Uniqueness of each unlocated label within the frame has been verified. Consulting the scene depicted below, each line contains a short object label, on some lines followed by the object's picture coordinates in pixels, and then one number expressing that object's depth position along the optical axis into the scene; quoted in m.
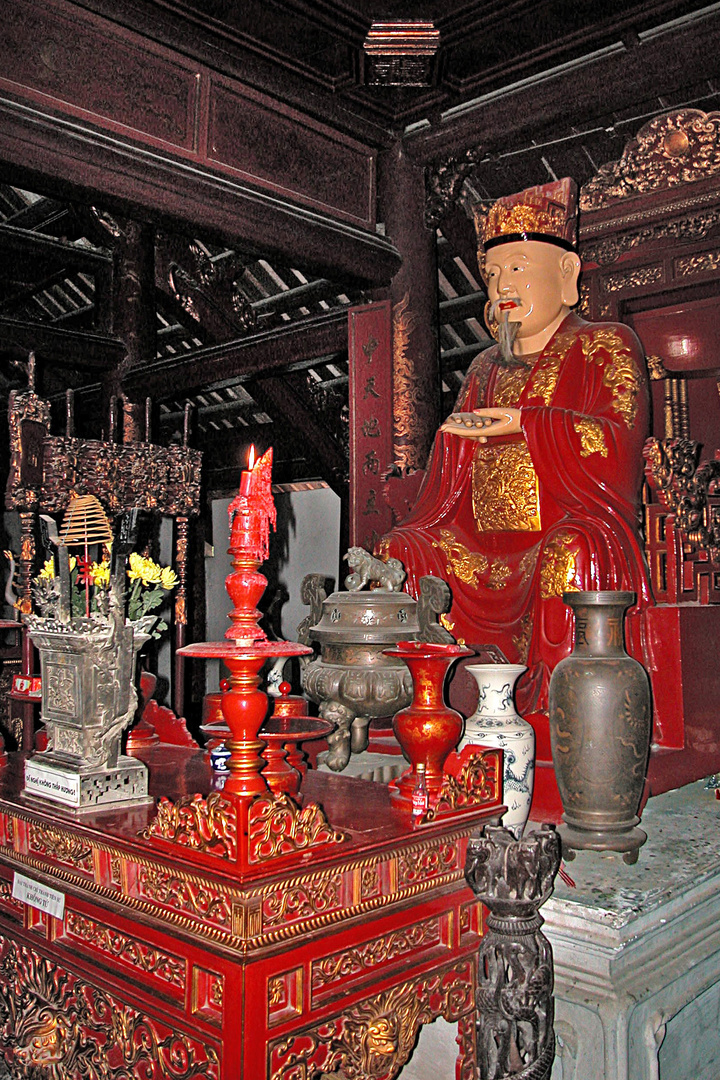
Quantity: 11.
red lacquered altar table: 1.46
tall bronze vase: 2.29
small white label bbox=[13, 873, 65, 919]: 1.84
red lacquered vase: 1.91
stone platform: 1.93
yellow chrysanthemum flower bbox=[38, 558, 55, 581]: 2.15
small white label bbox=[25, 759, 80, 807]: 1.89
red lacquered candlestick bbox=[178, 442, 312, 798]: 1.56
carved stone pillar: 1.73
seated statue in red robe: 2.95
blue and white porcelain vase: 2.28
